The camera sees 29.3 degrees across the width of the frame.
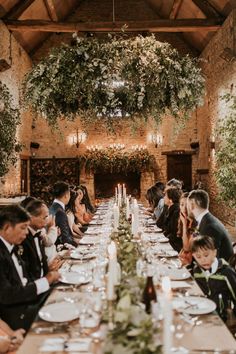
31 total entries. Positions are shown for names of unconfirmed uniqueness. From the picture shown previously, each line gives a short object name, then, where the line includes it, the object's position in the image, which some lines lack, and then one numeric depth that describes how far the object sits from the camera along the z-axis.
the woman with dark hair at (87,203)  9.66
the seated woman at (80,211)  7.96
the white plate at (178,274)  3.11
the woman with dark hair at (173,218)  5.68
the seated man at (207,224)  4.06
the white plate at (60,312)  2.30
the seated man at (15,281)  2.79
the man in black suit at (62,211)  5.42
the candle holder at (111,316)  1.65
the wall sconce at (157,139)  13.76
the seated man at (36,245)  3.60
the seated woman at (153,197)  8.55
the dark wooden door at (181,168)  13.85
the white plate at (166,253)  3.89
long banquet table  1.93
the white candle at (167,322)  1.35
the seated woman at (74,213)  6.68
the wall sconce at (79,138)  13.85
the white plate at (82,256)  3.79
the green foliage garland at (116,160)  13.22
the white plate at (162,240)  4.76
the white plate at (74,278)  2.98
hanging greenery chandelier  4.81
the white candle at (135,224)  3.83
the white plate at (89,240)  4.74
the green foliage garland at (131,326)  1.45
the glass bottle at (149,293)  2.26
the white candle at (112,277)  1.92
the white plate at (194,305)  2.38
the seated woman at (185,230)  4.72
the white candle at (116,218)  4.40
